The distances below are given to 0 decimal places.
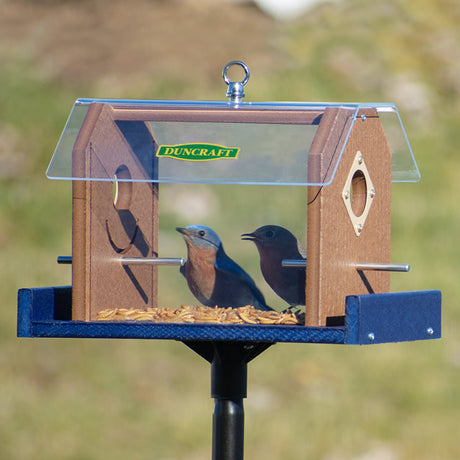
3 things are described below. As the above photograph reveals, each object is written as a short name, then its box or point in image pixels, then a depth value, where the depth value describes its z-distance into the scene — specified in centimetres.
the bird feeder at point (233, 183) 714
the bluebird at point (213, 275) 764
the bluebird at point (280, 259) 750
